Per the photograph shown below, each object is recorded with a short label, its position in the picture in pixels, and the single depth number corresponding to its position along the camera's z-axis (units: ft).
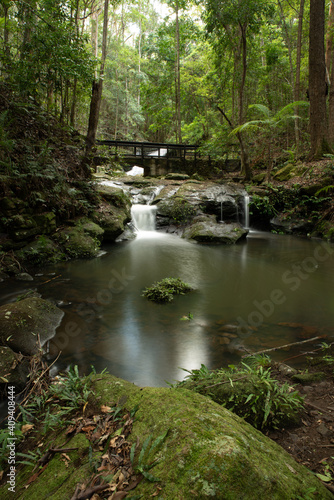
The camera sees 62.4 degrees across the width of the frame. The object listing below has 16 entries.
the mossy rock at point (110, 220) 31.14
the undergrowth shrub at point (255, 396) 6.25
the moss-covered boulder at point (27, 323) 10.87
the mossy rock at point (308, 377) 8.04
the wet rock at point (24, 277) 19.85
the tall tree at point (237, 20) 42.19
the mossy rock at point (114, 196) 35.19
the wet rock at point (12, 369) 8.79
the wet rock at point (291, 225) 38.22
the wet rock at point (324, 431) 5.85
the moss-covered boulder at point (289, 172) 42.35
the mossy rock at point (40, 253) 22.57
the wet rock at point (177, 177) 59.26
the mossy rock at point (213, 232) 34.73
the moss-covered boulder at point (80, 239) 26.07
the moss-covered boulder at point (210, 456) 3.40
